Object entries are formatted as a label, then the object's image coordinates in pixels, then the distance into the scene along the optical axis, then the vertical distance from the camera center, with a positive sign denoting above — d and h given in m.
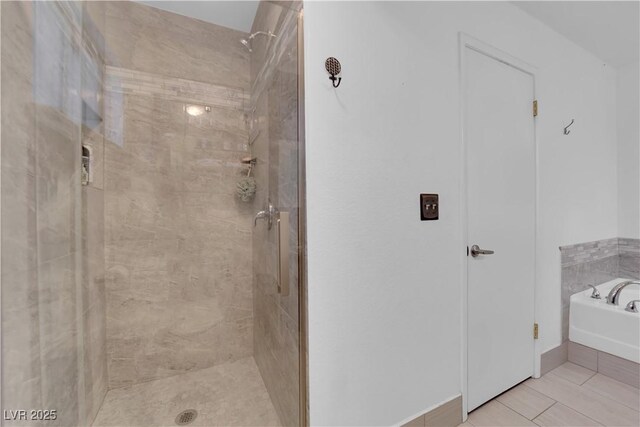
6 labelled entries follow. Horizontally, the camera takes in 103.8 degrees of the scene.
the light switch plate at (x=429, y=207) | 1.30 +0.03
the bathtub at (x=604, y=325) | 1.72 -0.85
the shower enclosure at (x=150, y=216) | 0.93 -0.01
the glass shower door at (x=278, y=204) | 1.11 +0.05
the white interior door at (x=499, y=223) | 1.48 -0.07
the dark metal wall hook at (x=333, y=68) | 1.05 +0.61
